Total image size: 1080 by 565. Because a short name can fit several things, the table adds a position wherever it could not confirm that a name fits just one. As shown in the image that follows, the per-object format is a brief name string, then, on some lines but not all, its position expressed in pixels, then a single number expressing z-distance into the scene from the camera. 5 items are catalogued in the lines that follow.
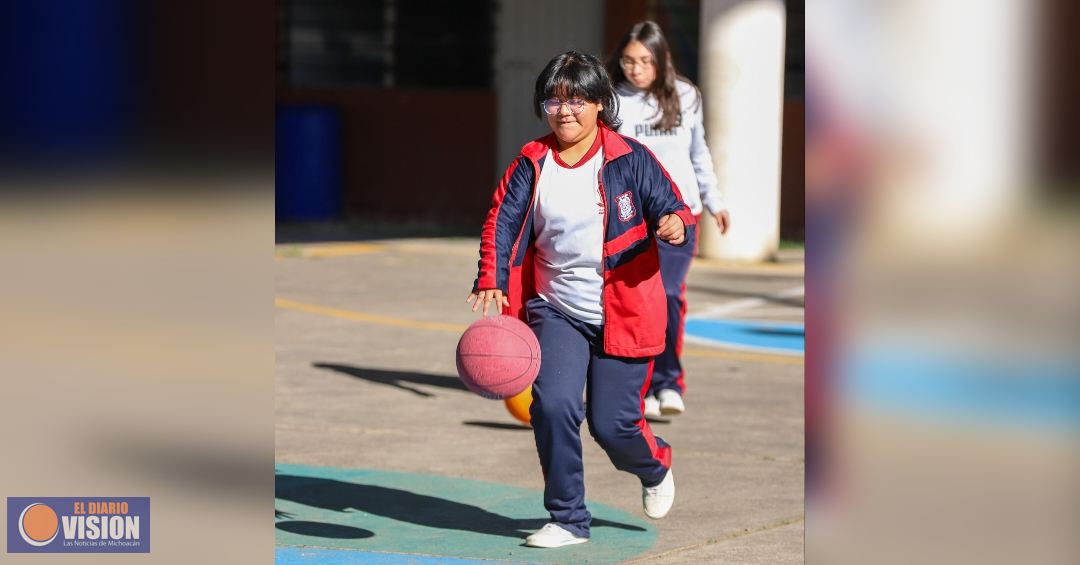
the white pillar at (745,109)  32.22
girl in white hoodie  16.66
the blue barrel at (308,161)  38.94
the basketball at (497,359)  11.24
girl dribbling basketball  11.81
